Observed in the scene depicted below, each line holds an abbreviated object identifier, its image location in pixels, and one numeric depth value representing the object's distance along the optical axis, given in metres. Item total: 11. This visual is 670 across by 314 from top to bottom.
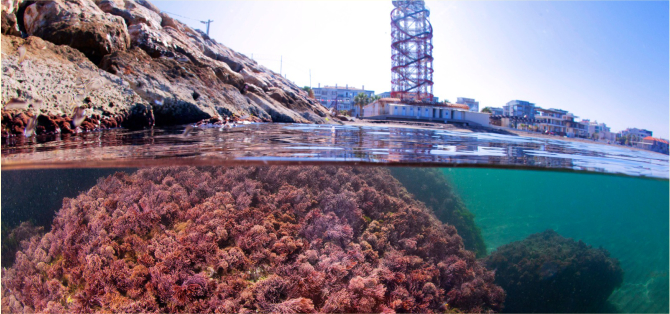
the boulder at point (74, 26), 8.01
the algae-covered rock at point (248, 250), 3.58
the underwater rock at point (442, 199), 4.48
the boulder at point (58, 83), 5.67
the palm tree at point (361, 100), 42.81
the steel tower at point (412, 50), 37.59
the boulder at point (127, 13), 11.34
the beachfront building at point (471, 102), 46.09
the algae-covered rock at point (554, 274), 4.16
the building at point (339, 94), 68.25
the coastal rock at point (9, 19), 7.60
